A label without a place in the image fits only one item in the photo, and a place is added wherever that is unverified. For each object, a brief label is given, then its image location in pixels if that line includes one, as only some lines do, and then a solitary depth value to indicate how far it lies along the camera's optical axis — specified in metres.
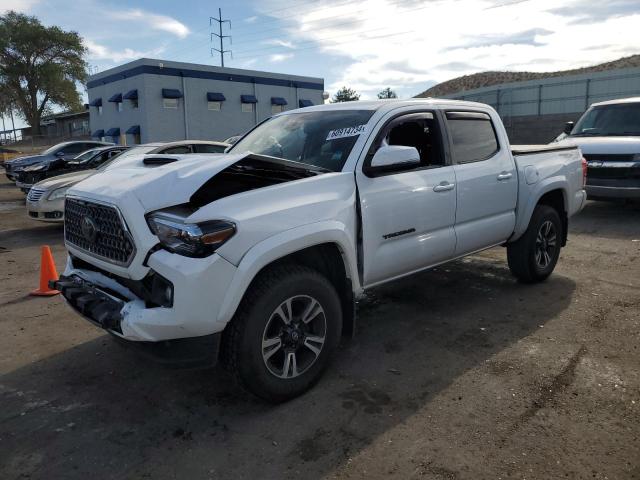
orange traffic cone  5.53
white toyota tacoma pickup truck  2.90
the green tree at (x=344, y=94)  65.91
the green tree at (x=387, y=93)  59.33
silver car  9.22
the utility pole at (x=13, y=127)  52.10
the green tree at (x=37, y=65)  48.22
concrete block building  28.02
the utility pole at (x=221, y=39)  59.56
